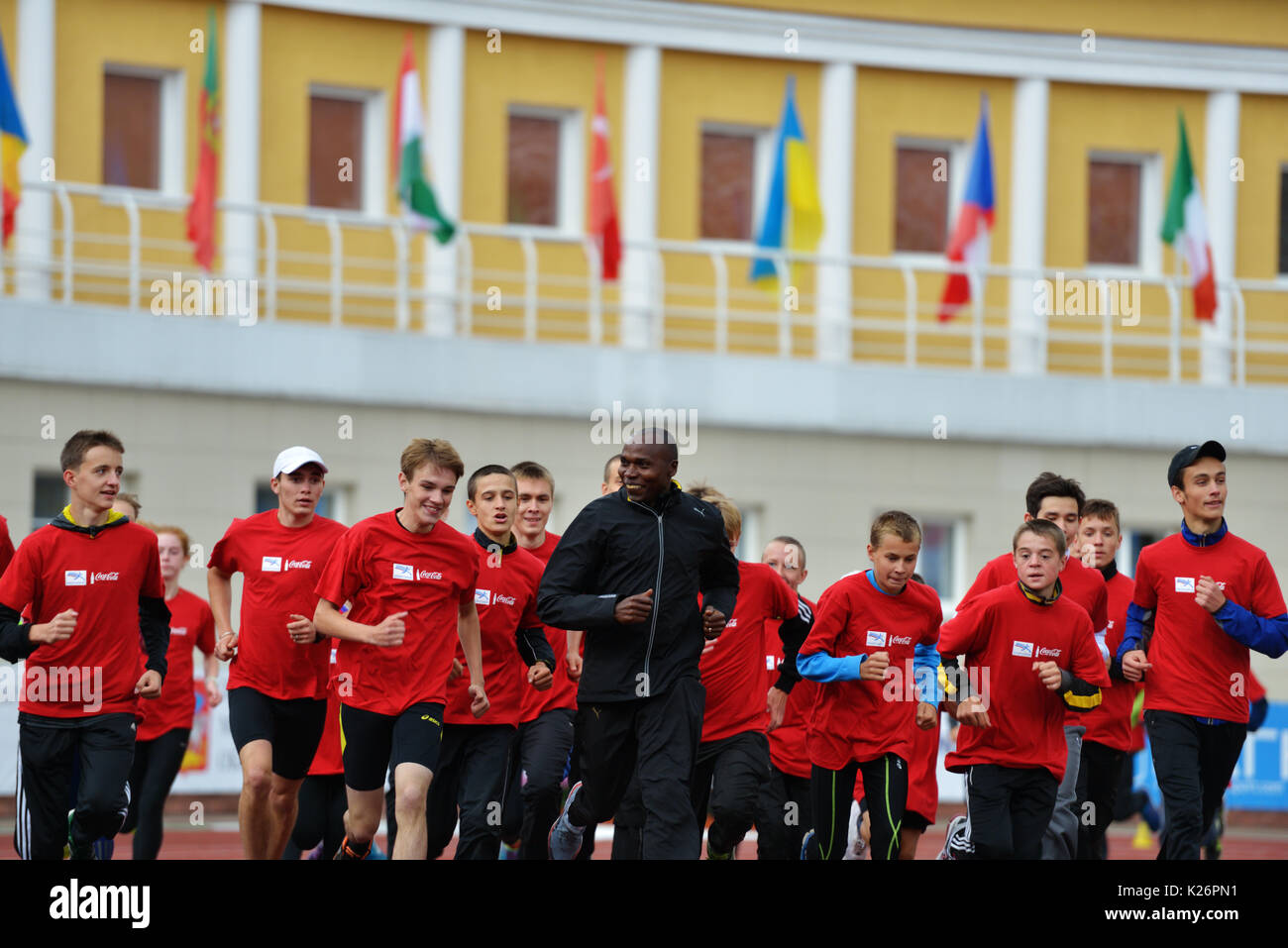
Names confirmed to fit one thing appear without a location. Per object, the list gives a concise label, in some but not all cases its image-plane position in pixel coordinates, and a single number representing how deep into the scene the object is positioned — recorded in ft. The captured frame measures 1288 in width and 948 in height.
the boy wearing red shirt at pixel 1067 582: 39.27
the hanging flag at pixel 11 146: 71.20
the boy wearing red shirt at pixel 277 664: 37.96
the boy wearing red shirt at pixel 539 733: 38.83
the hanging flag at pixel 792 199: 83.51
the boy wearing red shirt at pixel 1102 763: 40.68
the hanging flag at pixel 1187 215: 86.69
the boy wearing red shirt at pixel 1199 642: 37.58
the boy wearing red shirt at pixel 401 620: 34.88
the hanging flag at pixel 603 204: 80.28
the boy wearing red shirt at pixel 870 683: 37.42
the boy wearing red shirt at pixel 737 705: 35.88
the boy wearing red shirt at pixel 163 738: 43.75
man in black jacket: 33.19
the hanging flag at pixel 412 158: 77.41
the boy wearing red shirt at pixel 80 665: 34.88
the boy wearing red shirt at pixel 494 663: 37.63
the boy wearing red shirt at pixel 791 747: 40.09
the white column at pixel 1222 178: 91.97
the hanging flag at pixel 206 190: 75.31
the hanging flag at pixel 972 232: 85.92
